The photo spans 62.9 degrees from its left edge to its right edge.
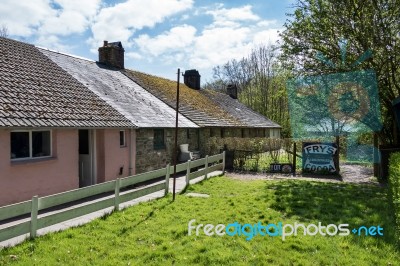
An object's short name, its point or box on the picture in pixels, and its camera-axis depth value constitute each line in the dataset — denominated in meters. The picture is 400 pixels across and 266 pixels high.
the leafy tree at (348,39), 14.88
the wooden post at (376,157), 16.33
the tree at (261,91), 45.50
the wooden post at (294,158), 17.15
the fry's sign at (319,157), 16.70
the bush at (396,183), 5.58
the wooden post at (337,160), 16.67
